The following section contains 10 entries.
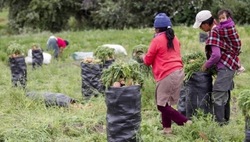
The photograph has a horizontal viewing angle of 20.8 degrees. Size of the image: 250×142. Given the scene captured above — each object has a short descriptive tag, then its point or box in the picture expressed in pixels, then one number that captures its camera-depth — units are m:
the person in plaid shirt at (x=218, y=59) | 6.95
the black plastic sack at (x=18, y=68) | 11.60
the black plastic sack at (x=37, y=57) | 14.78
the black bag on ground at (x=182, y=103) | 8.23
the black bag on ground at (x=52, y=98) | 9.13
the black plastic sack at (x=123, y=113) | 6.32
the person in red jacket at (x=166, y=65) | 6.69
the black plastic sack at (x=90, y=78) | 10.11
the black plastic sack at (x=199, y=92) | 7.46
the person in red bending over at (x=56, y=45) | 17.05
